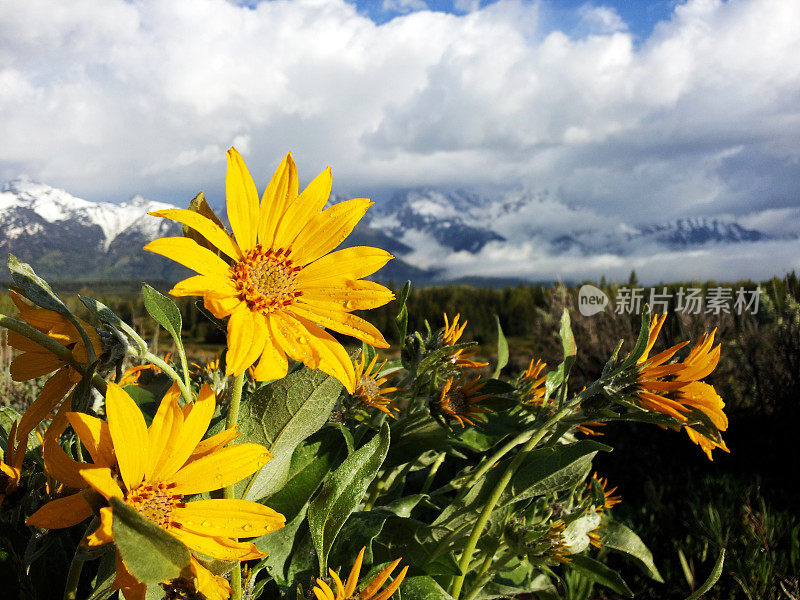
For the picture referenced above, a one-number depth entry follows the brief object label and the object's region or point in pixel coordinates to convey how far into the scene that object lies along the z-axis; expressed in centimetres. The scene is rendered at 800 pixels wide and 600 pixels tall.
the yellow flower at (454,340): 34
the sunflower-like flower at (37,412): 21
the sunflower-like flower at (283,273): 19
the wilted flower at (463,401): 32
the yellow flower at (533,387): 37
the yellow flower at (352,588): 22
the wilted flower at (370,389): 32
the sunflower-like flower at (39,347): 21
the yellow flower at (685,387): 26
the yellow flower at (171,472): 18
